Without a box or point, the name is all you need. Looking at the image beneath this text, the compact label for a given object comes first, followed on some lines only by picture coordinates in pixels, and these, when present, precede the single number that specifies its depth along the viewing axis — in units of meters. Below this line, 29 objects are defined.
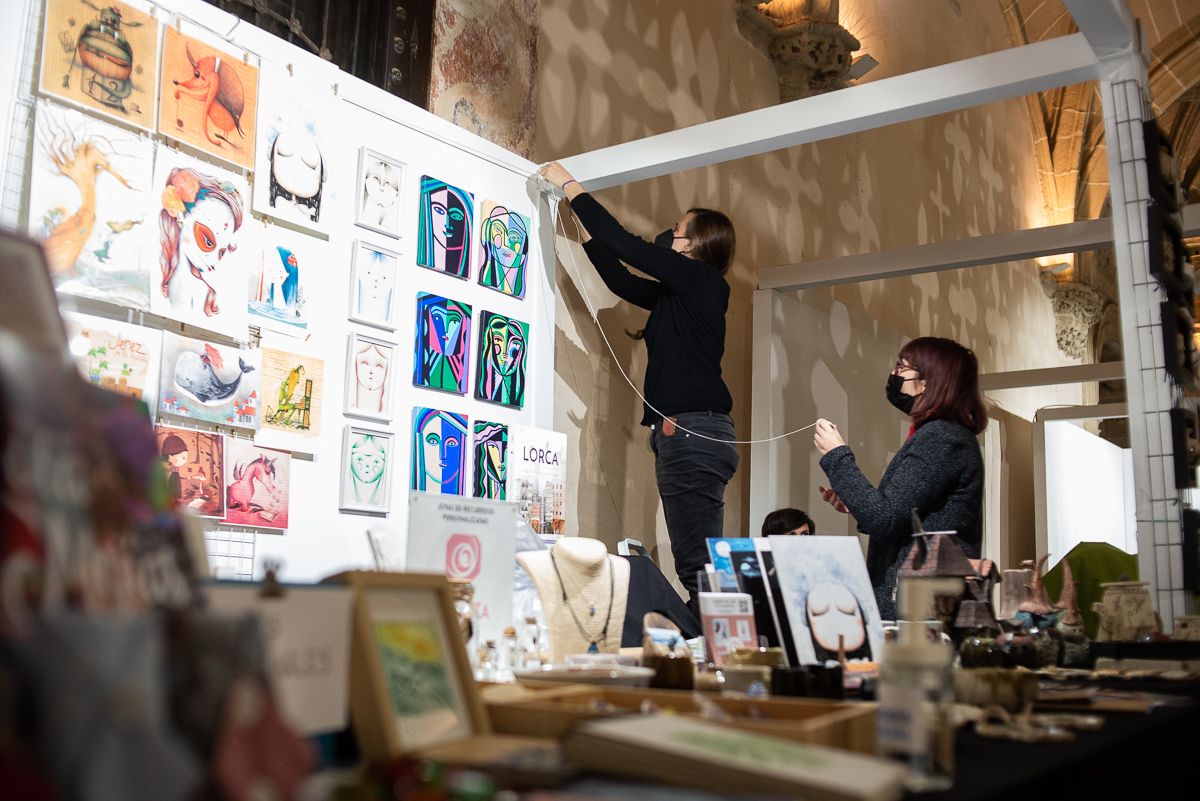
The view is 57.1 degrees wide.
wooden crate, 1.13
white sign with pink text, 1.75
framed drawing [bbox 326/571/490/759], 1.07
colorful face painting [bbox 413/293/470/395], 3.85
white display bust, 2.17
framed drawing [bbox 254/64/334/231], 3.26
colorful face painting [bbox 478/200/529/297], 4.20
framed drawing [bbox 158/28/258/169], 2.98
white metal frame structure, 3.37
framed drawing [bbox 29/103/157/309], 2.66
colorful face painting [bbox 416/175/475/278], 3.91
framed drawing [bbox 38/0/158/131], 2.70
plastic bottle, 1.07
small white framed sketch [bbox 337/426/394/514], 3.47
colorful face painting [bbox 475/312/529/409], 4.12
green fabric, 5.50
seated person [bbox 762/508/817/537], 5.00
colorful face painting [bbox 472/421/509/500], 4.05
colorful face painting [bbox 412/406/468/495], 3.79
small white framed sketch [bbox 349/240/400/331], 3.57
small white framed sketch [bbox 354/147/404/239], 3.63
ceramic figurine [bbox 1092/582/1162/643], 3.05
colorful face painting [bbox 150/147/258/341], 2.94
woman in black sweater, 4.36
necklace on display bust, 2.19
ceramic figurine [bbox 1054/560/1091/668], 2.74
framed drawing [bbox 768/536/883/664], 2.18
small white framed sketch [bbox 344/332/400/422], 3.52
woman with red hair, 3.07
